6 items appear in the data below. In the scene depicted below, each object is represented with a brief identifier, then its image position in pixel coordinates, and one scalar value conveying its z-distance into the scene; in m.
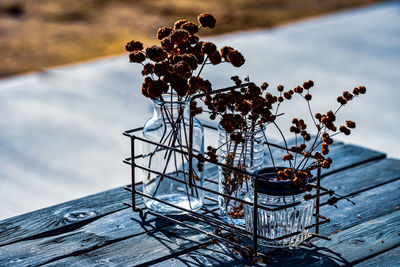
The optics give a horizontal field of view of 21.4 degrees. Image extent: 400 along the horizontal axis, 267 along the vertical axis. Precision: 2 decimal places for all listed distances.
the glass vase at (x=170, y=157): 1.14
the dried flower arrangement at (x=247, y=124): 1.05
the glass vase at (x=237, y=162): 1.12
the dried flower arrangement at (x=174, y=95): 1.06
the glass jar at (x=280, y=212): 1.06
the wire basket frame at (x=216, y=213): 1.06
